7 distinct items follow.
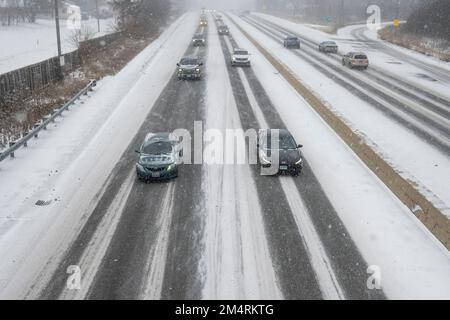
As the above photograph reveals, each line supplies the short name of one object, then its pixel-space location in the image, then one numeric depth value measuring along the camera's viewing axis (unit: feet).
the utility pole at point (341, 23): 298.64
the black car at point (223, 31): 215.31
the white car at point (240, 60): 126.11
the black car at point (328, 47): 165.07
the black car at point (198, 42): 169.78
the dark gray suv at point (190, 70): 106.52
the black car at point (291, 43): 173.47
